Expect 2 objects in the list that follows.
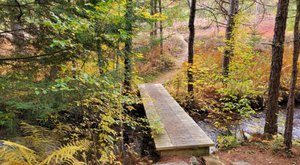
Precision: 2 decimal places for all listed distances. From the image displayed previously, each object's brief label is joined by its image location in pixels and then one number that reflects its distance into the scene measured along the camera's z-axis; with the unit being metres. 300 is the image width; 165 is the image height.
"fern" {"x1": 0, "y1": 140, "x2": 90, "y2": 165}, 2.08
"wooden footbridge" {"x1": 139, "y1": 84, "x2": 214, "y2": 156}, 3.48
